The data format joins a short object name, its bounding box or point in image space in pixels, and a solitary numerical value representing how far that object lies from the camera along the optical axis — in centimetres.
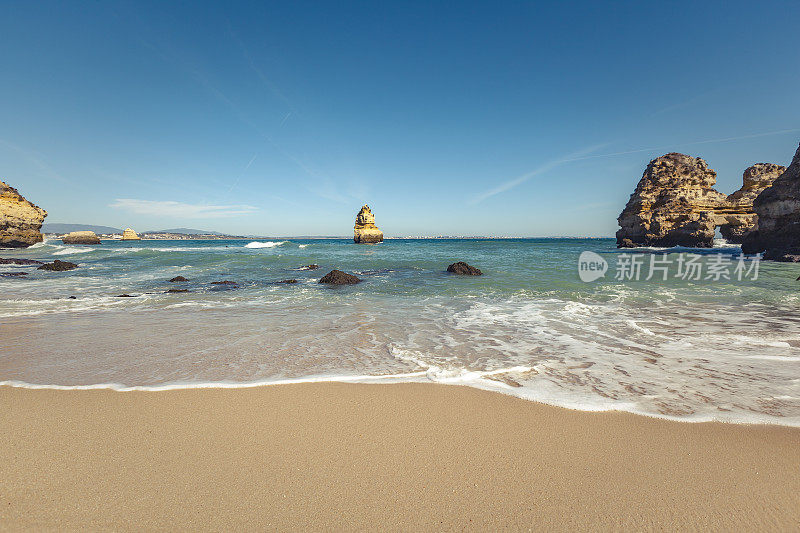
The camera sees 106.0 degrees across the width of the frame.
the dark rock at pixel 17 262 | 2149
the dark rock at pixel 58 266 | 1798
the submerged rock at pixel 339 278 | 1255
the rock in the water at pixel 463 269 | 1485
